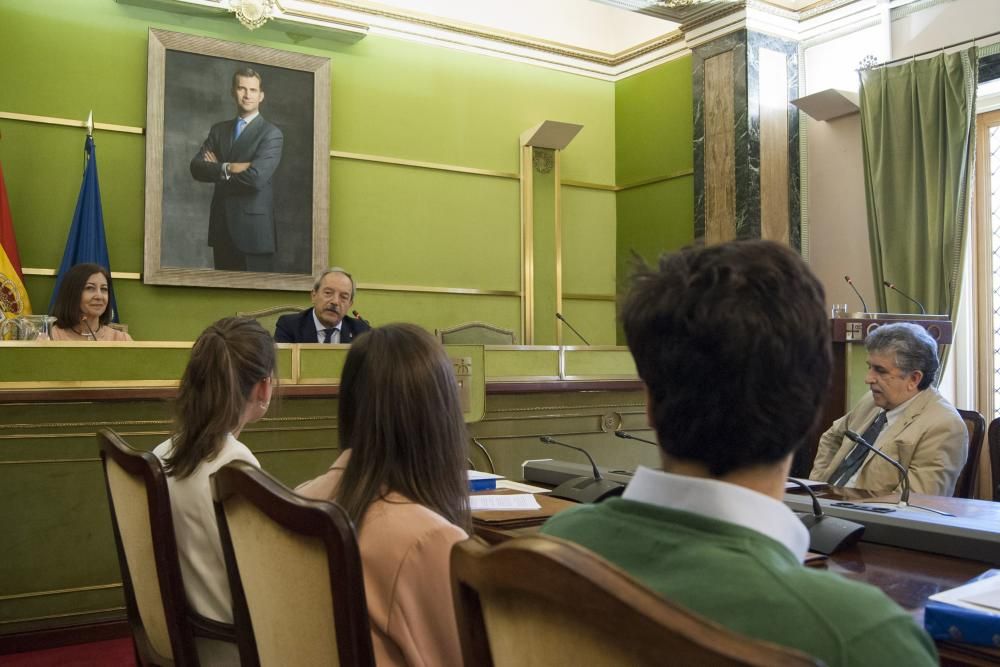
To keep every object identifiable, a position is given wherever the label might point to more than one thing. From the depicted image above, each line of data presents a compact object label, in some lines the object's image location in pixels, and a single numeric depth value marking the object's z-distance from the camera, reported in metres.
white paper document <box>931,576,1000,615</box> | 1.21
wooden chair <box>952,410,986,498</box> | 3.27
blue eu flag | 5.62
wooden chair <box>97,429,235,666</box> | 1.53
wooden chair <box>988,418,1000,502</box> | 3.64
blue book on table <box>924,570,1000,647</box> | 1.14
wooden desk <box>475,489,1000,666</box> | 1.16
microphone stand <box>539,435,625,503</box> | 2.15
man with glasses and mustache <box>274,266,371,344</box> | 4.77
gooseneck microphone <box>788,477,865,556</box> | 1.67
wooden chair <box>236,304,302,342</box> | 6.22
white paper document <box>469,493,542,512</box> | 2.01
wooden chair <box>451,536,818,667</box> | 0.52
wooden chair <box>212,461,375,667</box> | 0.98
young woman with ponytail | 1.69
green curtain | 5.58
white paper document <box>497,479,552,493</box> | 2.34
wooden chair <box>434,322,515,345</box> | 6.81
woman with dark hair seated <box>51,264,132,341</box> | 4.46
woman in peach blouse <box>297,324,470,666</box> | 1.20
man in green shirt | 0.74
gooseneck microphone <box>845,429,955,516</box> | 2.10
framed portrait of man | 5.98
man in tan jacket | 3.02
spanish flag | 5.23
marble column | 6.41
